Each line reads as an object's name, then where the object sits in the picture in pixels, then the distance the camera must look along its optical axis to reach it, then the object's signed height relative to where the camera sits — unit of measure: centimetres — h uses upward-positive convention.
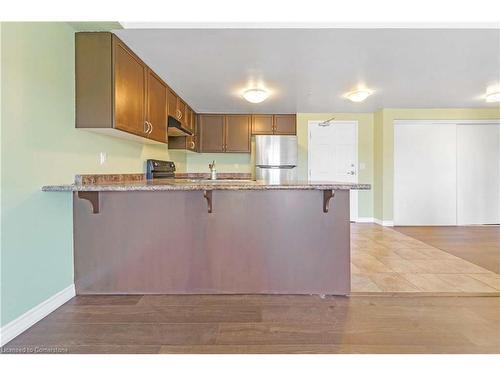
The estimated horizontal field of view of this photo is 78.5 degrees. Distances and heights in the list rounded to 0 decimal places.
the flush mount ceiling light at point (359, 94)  397 +119
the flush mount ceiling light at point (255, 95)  373 +111
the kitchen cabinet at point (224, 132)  540 +94
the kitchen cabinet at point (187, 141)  477 +72
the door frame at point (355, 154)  559 +56
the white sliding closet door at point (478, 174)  532 +17
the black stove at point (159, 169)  375 +22
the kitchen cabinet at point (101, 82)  230 +79
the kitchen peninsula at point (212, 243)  236 -44
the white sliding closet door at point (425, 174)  531 +18
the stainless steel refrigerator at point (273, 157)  502 +47
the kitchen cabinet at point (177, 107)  378 +105
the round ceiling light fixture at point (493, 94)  393 +121
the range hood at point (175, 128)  369 +74
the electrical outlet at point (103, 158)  268 +26
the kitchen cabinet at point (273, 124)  540 +108
